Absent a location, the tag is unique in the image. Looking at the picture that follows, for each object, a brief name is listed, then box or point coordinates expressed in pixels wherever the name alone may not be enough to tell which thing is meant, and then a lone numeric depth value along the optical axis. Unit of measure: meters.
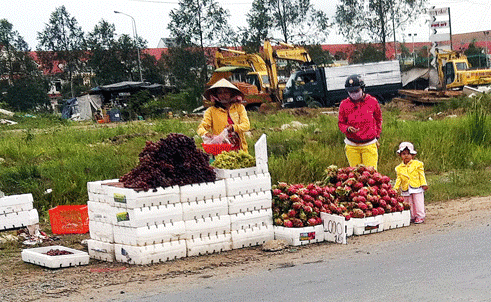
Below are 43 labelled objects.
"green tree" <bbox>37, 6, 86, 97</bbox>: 63.59
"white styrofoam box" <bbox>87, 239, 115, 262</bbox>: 8.05
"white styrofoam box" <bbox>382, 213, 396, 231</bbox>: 9.23
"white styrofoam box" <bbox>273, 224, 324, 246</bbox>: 8.48
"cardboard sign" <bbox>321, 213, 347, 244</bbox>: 8.44
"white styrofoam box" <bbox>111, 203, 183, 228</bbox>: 7.60
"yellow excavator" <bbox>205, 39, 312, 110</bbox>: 35.78
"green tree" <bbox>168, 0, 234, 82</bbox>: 51.34
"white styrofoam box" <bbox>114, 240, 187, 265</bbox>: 7.65
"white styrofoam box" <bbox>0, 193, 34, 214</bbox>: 9.33
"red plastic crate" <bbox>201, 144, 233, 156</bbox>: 9.67
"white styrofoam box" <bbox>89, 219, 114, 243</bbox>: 8.05
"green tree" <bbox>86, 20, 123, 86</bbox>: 57.72
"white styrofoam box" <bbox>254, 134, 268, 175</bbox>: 8.47
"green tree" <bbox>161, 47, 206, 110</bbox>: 51.81
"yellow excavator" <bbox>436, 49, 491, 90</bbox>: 39.59
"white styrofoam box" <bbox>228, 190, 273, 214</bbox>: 8.32
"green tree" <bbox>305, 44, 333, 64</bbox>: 58.78
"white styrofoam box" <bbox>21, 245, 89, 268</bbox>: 7.74
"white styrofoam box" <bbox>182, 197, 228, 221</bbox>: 7.98
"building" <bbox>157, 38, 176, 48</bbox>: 81.31
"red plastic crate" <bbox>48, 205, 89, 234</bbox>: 10.09
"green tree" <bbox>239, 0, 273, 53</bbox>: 55.38
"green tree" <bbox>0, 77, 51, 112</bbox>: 57.12
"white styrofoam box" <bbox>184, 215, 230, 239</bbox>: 8.02
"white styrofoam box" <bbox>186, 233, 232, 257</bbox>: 8.03
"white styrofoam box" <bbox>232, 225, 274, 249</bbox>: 8.39
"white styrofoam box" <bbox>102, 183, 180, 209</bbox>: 7.61
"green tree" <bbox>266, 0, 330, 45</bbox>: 57.09
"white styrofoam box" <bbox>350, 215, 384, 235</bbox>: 8.97
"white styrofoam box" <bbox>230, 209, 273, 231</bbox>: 8.36
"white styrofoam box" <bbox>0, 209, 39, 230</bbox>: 9.34
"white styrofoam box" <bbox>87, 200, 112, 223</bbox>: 8.02
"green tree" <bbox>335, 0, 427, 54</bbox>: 60.84
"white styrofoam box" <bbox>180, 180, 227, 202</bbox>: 8.01
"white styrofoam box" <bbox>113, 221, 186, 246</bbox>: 7.63
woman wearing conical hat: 9.82
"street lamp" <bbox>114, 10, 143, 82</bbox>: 50.59
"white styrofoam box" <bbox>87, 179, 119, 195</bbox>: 8.14
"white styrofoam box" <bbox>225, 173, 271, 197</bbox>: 8.34
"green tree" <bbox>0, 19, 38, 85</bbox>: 60.53
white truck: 37.34
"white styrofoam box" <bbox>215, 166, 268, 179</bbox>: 8.41
